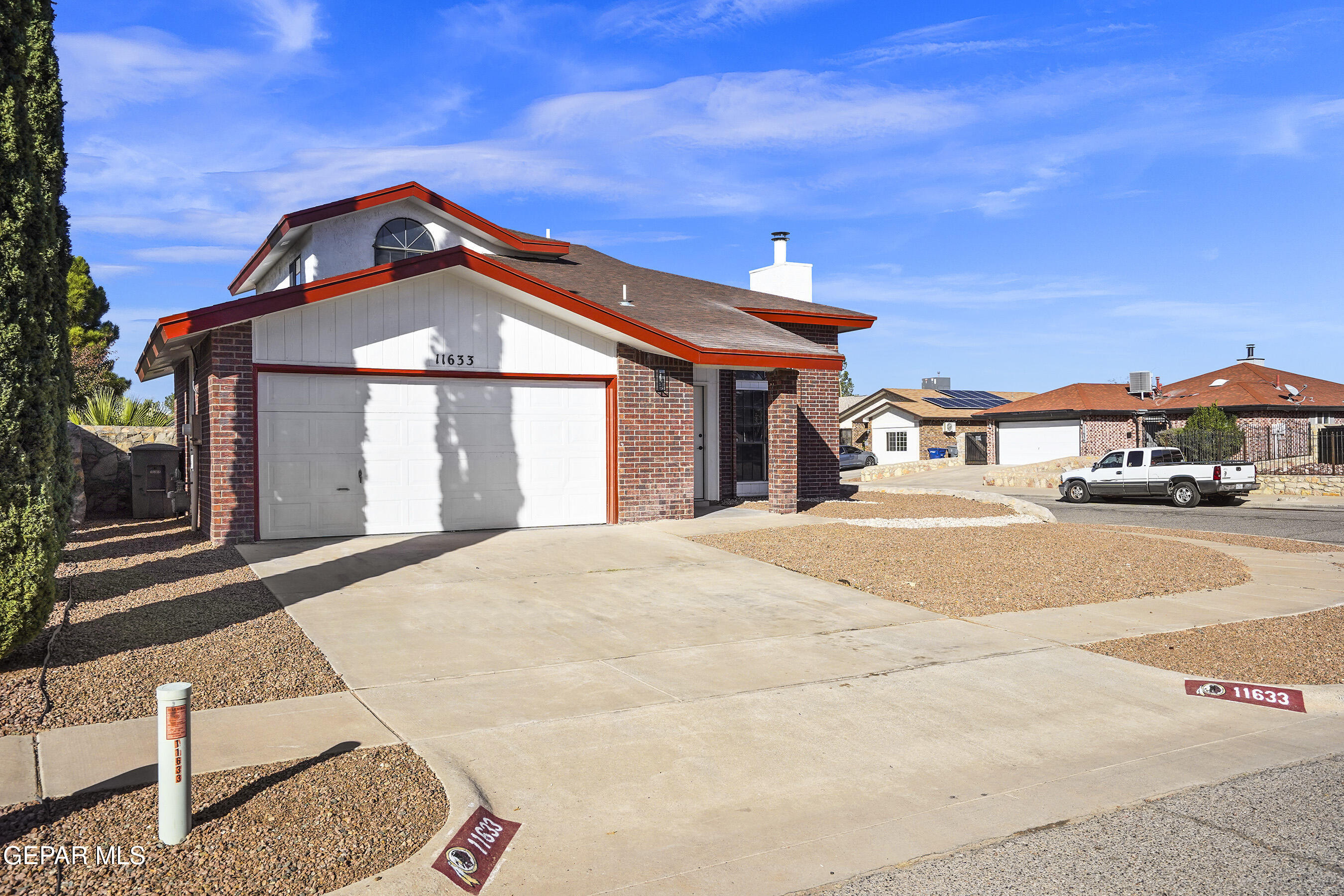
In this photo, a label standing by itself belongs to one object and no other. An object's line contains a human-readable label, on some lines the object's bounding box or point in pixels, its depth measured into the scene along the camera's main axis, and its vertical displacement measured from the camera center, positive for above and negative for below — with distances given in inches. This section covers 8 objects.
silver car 1759.4 -25.3
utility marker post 165.0 -54.9
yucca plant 853.2 +38.7
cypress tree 259.3 +36.8
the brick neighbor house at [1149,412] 1450.5 +48.0
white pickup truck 974.4 -41.2
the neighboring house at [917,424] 1985.7 +45.9
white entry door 732.7 +10.0
